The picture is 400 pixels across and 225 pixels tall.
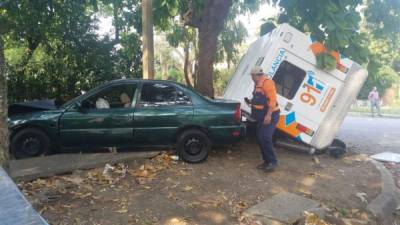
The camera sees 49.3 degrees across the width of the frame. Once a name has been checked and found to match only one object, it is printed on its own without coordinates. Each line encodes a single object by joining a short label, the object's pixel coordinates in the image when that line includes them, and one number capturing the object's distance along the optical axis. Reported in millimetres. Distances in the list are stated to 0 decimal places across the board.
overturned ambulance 8398
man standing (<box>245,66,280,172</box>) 7113
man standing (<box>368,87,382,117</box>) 23594
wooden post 8375
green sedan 7352
